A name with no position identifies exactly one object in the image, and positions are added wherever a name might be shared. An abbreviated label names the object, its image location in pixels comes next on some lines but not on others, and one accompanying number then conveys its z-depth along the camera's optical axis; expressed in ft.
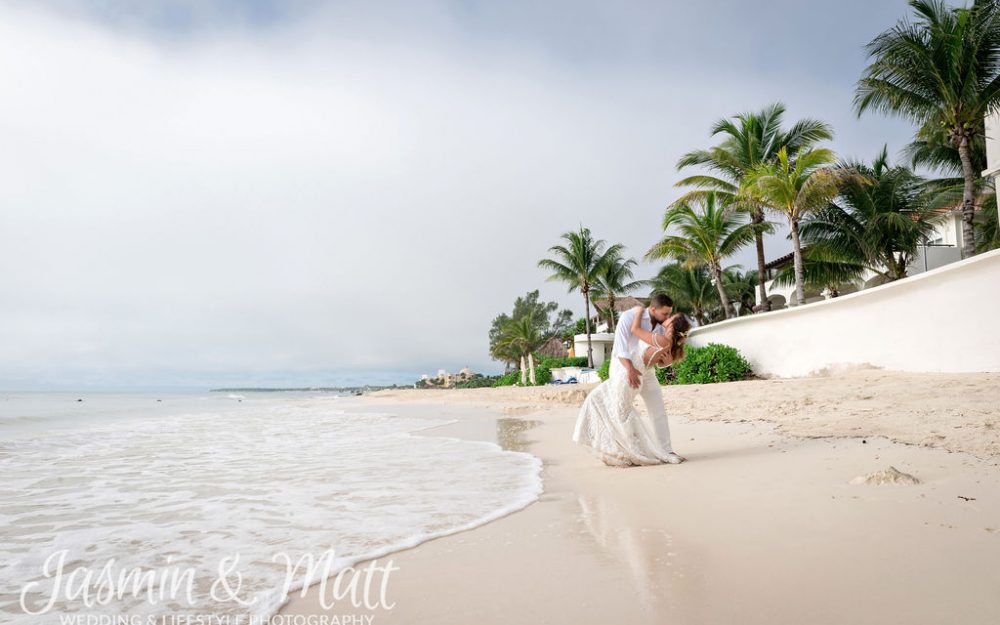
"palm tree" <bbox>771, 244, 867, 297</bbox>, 73.87
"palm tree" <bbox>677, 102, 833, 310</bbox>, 69.92
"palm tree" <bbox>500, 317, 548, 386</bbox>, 139.85
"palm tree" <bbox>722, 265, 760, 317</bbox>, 122.21
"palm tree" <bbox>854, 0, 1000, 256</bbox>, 47.67
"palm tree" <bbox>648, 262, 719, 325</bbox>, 115.03
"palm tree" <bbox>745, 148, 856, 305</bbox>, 55.62
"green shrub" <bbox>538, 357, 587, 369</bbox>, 123.04
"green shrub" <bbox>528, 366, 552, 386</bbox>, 128.88
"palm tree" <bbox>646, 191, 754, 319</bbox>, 73.15
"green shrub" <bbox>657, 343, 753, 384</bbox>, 50.65
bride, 18.18
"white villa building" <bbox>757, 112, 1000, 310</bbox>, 76.07
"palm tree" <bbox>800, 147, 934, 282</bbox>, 67.36
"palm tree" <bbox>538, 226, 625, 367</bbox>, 120.98
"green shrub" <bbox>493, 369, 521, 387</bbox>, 154.61
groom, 18.08
